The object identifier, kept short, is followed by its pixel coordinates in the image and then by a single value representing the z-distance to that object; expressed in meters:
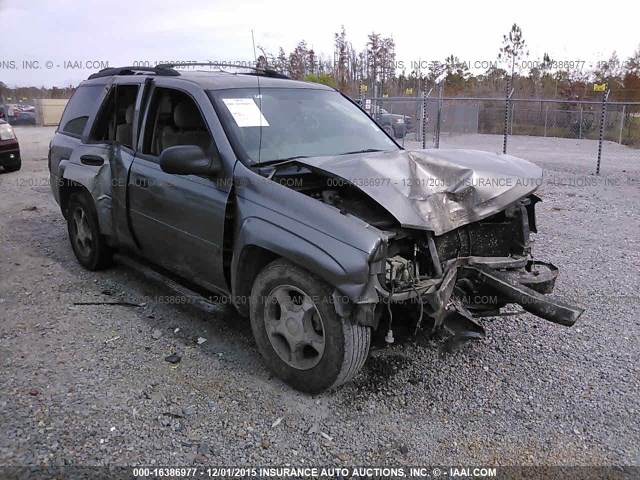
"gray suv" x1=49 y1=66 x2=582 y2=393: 3.14
